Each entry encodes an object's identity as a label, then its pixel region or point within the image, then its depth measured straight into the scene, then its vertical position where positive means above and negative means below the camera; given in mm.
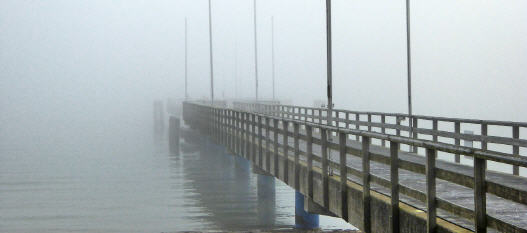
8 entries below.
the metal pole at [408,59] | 24156 +806
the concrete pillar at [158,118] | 88331 -2257
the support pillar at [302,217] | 22453 -3017
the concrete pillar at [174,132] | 61556 -2450
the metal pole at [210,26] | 51884 +3750
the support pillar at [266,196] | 27448 -3174
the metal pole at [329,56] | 17275 +662
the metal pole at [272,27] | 74256 +4948
